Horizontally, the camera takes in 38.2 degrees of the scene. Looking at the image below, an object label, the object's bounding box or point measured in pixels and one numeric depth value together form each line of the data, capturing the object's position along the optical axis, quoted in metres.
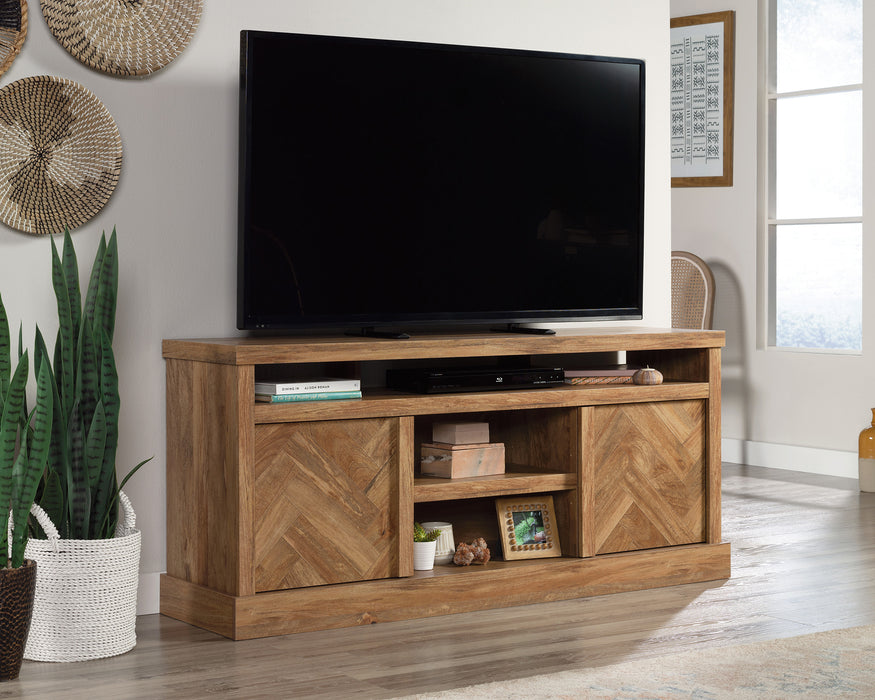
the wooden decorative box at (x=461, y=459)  3.42
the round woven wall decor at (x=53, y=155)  3.12
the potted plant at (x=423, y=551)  3.35
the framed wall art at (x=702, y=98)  6.15
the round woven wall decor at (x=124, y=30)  3.19
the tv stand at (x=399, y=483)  3.05
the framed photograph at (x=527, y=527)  3.51
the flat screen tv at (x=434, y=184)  3.22
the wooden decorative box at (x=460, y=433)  3.45
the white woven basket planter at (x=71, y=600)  2.85
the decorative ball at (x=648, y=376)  3.62
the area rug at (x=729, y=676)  2.51
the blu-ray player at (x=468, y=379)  3.33
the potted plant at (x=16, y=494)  2.64
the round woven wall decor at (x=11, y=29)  3.10
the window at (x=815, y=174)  5.76
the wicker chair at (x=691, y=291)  5.99
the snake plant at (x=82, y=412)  2.91
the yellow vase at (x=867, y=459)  5.25
